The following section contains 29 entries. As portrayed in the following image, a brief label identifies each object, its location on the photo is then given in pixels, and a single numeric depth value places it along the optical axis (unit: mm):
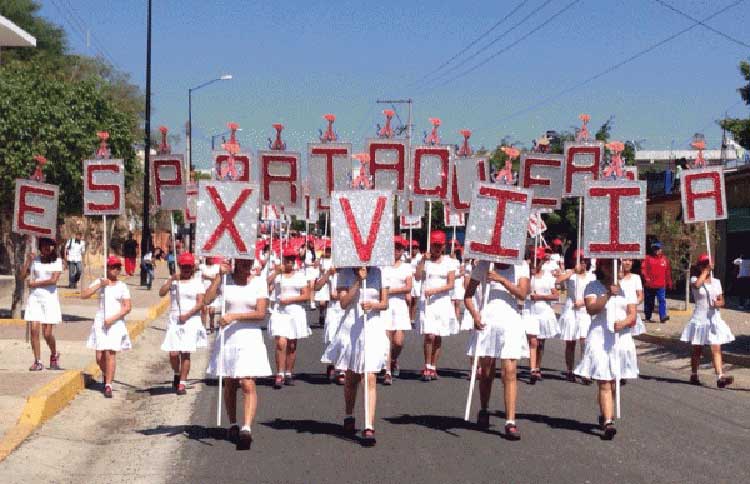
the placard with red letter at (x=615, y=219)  10945
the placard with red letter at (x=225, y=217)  10442
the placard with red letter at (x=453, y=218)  17484
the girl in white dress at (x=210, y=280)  17256
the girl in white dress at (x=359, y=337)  9820
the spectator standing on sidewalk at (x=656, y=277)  24906
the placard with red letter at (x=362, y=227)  10281
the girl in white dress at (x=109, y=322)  13281
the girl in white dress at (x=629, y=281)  12505
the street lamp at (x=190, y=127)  55062
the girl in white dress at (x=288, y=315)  13883
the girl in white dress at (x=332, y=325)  14273
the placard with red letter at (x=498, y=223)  10383
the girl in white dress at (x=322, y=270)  20656
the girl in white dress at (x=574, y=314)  14266
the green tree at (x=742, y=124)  18016
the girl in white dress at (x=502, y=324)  9992
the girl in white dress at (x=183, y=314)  12976
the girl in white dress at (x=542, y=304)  14938
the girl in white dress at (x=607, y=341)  10047
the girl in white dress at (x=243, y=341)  9469
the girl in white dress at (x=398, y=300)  14211
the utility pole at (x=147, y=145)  34556
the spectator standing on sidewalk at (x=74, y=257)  35312
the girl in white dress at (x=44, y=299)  14445
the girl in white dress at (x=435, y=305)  14578
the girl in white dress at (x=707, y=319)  14461
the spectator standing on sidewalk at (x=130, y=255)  49116
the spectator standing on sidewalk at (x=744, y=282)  27844
